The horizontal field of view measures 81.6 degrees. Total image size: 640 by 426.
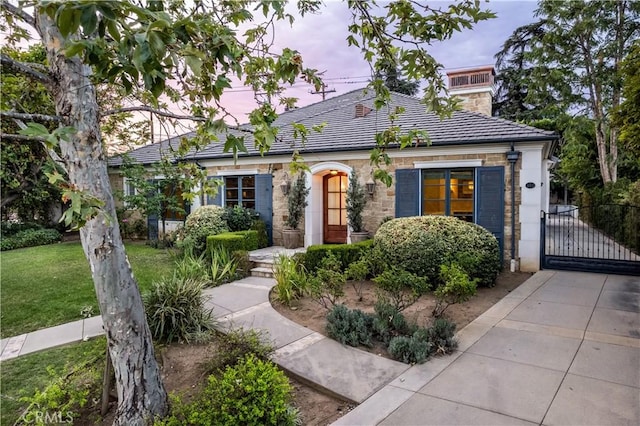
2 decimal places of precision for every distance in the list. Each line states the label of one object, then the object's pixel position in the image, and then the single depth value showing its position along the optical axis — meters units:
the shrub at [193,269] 7.12
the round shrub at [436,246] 7.27
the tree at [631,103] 6.09
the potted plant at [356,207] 10.05
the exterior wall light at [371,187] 10.10
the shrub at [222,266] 8.07
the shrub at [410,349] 4.16
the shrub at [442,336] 4.44
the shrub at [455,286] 4.95
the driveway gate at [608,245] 8.30
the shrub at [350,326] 4.68
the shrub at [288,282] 6.62
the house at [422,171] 8.57
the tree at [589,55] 14.68
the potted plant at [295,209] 10.93
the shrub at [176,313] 4.70
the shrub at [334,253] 8.20
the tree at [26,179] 11.83
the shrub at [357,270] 5.86
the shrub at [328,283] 5.47
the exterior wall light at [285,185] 11.26
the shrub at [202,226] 10.22
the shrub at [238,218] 11.16
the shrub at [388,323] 4.79
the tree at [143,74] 1.59
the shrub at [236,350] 3.82
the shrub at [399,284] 5.20
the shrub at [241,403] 2.79
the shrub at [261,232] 11.17
